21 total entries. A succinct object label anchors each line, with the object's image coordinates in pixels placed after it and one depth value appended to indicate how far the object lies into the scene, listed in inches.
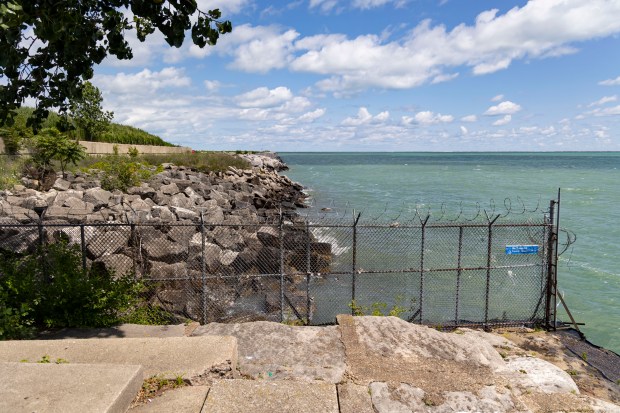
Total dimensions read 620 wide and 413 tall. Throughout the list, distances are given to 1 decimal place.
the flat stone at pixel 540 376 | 251.4
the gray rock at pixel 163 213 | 636.1
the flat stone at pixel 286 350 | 231.3
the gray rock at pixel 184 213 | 663.4
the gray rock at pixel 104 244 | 454.0
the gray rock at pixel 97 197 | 660.1
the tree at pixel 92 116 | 1530.4
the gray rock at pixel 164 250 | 474.0
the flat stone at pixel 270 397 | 184.2
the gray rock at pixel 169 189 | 888.9
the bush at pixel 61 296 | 307.9
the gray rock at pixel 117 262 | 431.5
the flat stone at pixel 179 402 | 177.3
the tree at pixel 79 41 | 233.5
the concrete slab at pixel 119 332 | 293.3
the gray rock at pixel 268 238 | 606.2
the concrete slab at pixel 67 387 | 158.7
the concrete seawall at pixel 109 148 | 1346.0
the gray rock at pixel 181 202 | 793.1
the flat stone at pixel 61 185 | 775.7
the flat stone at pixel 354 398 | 196.5
